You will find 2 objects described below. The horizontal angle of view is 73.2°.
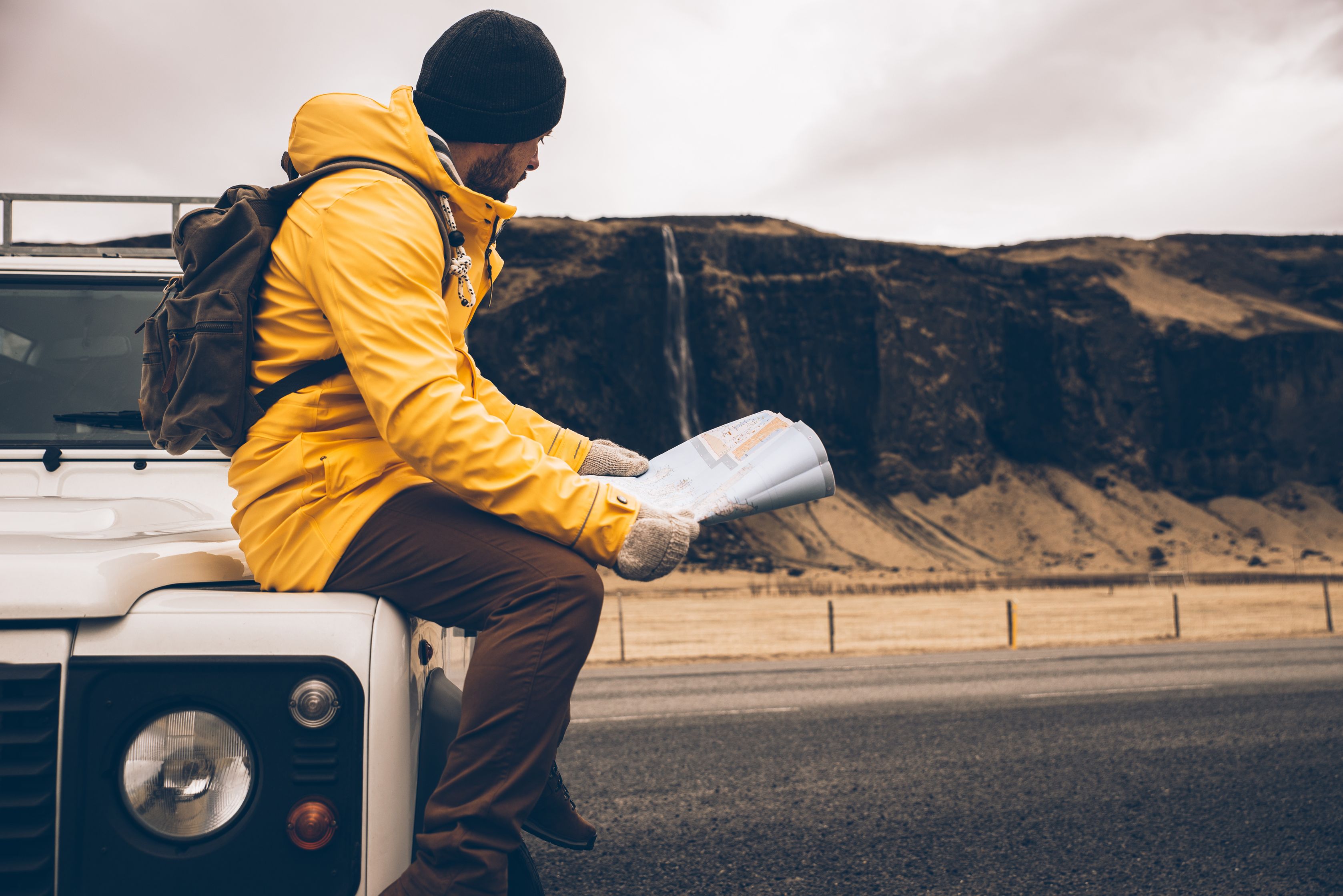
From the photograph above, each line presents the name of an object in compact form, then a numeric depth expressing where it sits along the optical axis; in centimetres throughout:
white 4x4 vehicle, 142
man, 154
